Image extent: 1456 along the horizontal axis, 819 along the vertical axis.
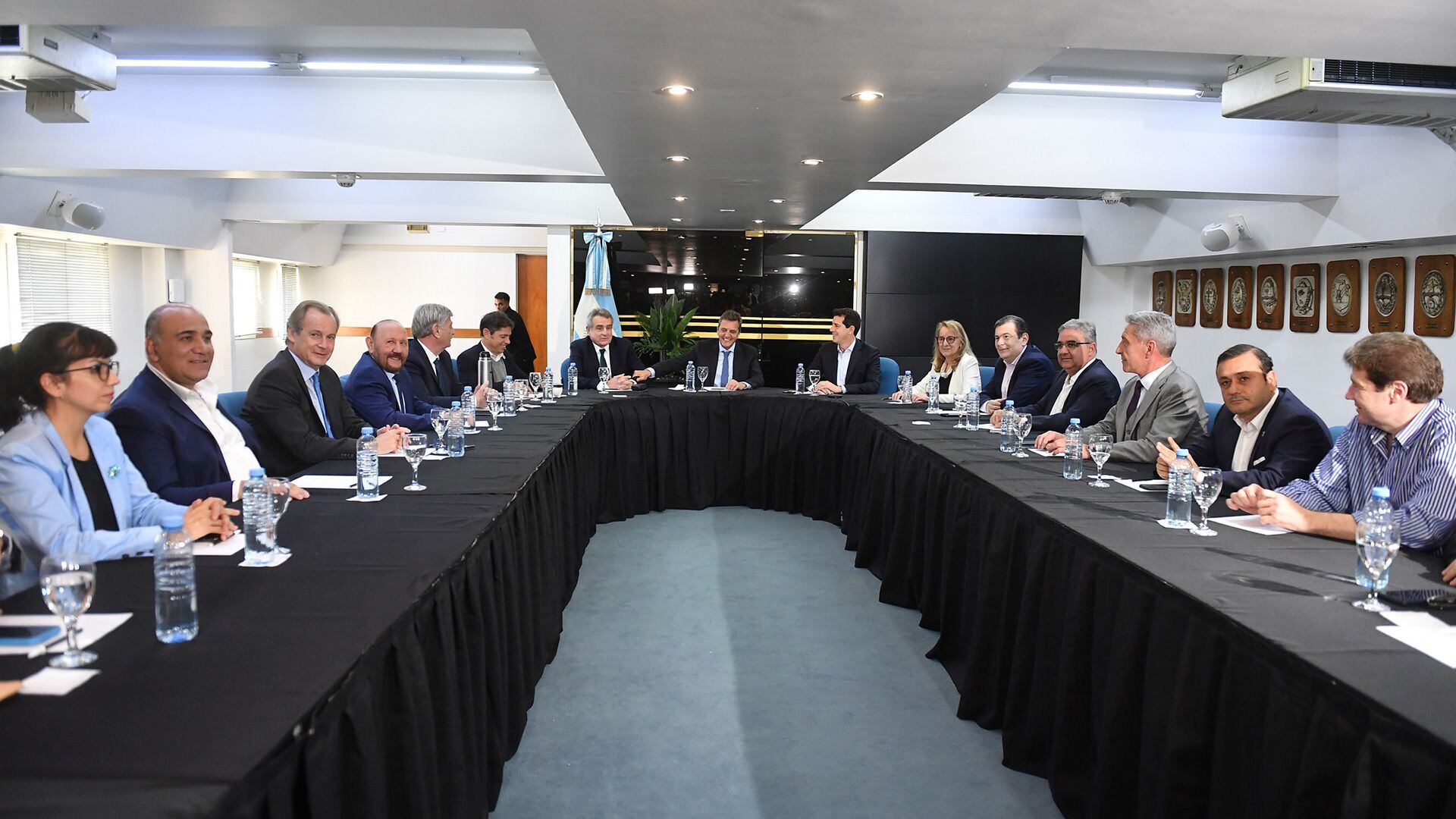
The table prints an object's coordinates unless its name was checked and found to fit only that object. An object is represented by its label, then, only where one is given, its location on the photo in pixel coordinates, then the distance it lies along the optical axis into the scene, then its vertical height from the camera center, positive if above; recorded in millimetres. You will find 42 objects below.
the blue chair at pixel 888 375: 7020 -132
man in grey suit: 3697 -158
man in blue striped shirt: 2250 -216
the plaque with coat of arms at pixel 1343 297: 6434 +435
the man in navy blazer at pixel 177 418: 2646 -184
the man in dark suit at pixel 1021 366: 5648 -52
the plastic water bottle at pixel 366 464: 2707 -317
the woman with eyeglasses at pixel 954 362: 6113 -34
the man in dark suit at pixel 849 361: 6676 -29
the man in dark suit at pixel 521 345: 9094 +106
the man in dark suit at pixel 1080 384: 4719 -136
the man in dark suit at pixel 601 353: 6664 +20
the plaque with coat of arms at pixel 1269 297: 7234 +494
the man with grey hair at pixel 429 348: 5477 +46
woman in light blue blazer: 1875 -222
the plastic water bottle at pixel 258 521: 1982 -355
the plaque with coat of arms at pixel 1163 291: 8867 +644
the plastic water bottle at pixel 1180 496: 2492 -371
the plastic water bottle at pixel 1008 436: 3951 -334
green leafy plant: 9438 +263
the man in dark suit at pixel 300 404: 3514 -192
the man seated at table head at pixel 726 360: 6754 -27
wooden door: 13109 +904
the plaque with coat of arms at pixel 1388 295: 6039 +422
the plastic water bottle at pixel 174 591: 1521 -388
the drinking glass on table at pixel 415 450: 2883 -294
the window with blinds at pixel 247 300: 11164 +679
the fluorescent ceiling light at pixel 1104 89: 5430 +1585
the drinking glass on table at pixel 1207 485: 2387 -327
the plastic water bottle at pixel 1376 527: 1789 -326
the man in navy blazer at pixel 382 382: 4441 -129
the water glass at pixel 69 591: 1393 -358
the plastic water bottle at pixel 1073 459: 3264 -358
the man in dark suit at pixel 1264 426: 2980 -223
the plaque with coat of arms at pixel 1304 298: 6836 +453
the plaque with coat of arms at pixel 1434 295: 5609 +398
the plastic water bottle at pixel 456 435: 3532 -305
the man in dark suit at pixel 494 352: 5910 +27
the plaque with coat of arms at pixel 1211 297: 8000 +538
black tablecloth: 1249 -535
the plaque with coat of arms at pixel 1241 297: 7598 +504
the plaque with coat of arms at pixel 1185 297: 8430 +559
